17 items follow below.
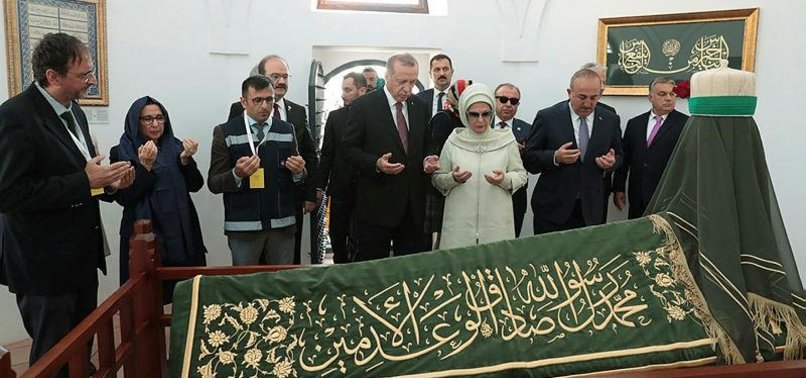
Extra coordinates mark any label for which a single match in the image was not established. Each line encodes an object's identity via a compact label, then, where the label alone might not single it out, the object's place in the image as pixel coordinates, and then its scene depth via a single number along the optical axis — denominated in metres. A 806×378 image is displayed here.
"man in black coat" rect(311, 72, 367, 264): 3.96
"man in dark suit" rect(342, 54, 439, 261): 3.23
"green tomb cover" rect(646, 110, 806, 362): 1.65
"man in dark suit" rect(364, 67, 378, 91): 4.73
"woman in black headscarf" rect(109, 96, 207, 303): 3.08
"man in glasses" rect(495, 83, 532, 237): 4.13
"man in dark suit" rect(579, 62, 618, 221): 3.88
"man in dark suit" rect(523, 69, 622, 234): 3.43
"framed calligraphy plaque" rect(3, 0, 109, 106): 3.54
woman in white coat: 3.04
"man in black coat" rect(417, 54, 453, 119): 4.47
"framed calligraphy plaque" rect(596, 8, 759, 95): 4.54
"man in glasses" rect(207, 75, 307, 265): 3.14
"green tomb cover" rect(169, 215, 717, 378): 1.63
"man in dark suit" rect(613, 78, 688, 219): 4.01
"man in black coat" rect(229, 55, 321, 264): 3.74
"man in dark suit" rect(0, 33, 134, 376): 2.14
